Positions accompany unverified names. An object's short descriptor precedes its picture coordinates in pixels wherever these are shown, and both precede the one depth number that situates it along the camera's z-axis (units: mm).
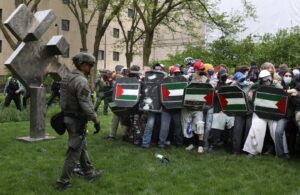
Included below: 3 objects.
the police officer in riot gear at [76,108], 4329
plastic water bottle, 5710
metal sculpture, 6831
